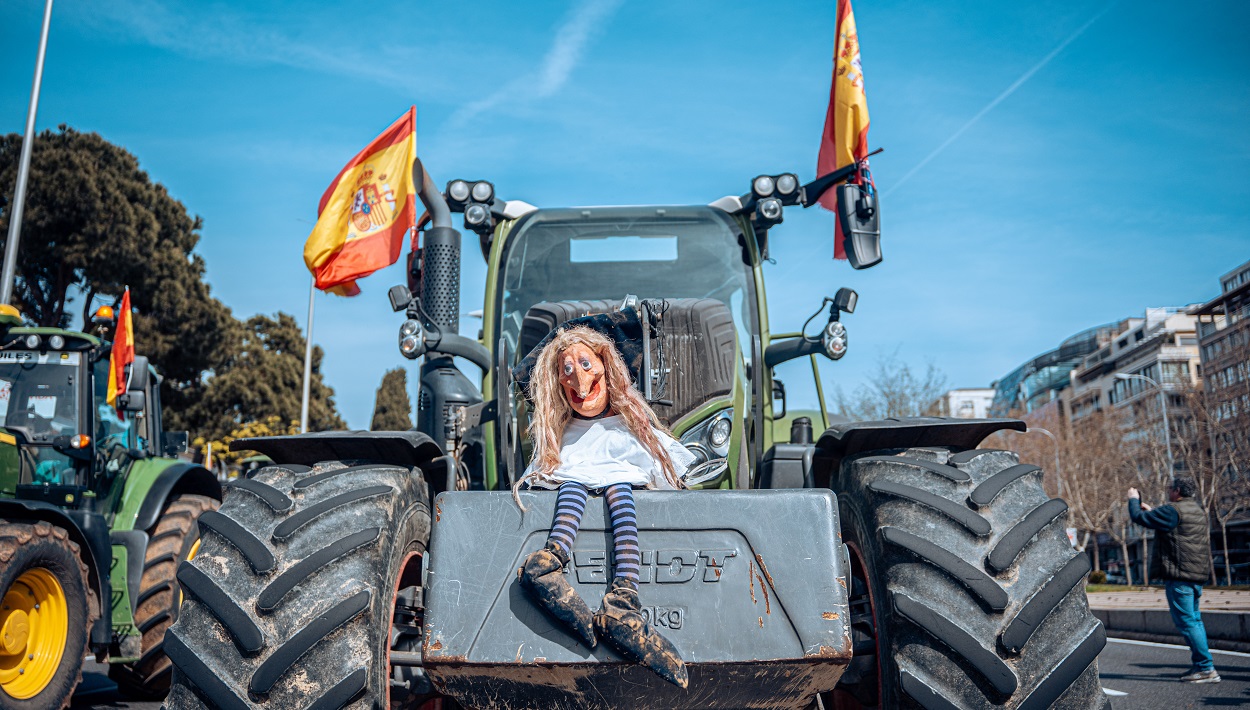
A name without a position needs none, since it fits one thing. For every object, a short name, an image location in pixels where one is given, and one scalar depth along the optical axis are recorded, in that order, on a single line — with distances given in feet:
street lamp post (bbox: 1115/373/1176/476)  137.03
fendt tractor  10.30
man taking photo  30.53
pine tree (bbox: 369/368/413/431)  200.03
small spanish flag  29.17
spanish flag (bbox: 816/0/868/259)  21.62
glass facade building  402.93
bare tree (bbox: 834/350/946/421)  117.08
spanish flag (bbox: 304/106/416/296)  24.82
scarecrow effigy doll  10.12
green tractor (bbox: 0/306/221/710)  22.54
